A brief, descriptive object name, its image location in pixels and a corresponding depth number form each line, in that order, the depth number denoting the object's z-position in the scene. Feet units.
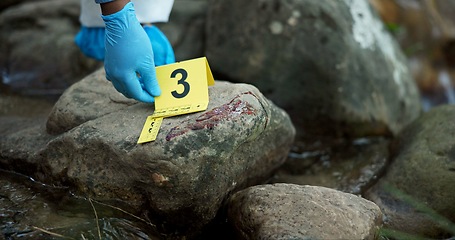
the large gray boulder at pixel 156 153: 6.72
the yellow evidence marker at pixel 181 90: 7.06
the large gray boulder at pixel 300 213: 6.56
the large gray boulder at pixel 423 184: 8.22
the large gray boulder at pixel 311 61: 11.21
